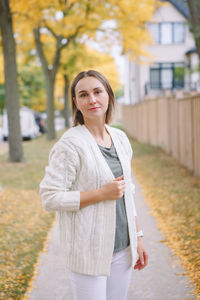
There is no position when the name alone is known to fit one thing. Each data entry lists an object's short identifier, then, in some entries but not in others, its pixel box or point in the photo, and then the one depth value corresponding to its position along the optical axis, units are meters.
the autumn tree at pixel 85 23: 15.51
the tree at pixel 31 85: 37.41
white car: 25.00
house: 33.03
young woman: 2.04
